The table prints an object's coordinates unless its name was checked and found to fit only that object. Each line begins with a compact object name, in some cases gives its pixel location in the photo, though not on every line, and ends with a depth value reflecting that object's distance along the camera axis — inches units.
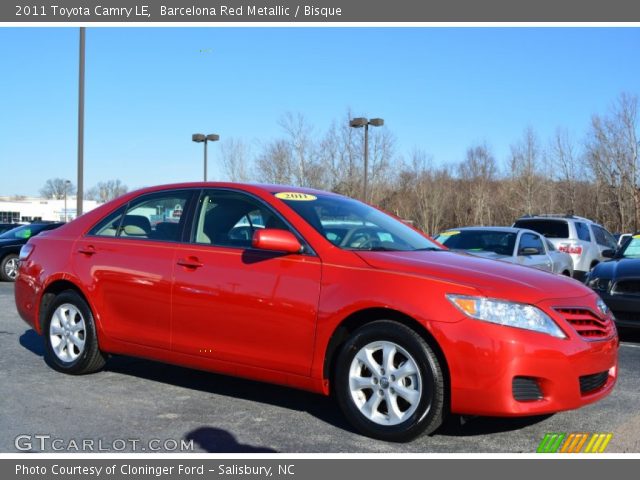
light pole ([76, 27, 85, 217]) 714.4
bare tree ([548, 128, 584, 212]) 1649.9
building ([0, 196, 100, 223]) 4037.9
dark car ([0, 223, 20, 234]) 1012.3
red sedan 153.7
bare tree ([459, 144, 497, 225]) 1850.4
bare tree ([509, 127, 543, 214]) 1683.1
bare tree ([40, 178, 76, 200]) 5404.0
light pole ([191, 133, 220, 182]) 1150.3
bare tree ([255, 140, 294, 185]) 1411.2
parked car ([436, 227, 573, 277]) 404.8
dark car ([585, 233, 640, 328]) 307.7
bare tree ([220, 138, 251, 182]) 1476.4
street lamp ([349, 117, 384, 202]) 1031.0
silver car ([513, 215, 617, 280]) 574.9
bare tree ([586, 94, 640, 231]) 1454.2
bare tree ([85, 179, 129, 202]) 4749.0
